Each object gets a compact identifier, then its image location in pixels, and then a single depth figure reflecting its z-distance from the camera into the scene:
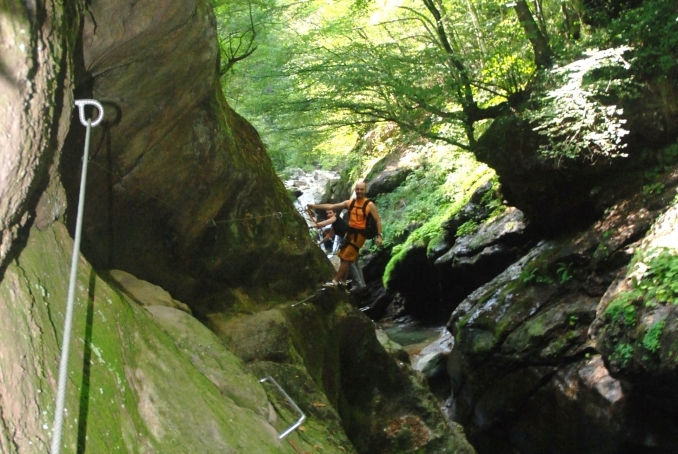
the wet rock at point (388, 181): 22.67
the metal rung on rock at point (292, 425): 4.57
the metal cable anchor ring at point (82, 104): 2.82
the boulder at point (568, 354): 8.12
